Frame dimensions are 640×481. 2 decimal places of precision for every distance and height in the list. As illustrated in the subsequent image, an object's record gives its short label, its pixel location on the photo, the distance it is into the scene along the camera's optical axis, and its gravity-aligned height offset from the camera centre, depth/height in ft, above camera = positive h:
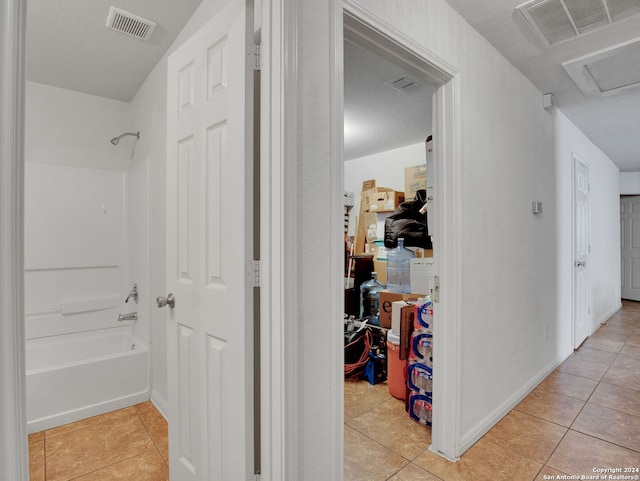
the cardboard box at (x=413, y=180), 12.89 +2.37
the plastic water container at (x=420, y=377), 7.06 -2.91
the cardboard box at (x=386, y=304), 10.18 -1.93
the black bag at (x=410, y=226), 10.28 +0.48
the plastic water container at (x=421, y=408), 7.08 -3.55
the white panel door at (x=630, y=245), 21.30 -0.40
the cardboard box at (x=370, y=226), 14.92 +0.65
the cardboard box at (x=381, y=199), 14.15 +1.79
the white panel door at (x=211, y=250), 3.87 -0.10
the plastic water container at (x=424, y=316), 7.08 -1.59
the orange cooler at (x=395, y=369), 8.28 -3.20
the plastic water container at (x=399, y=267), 11.76 -0.92
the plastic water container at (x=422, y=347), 7.08 -2.26
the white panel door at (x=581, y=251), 11.44 -0.40
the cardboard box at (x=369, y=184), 15.49 +2.62
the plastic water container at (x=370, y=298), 11.89 -2.05
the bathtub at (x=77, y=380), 7.28 -3.18
